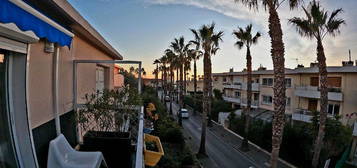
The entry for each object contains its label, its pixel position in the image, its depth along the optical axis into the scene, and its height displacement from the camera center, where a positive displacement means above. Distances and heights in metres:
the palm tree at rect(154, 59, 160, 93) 65.79 +5.61
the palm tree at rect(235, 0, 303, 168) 10.86 +0.87
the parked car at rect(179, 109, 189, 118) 36.17 -5.59
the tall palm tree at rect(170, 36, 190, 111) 37.88 +5.98
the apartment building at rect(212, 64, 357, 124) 20.66 -1.20
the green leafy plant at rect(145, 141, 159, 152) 6.46 -2.02
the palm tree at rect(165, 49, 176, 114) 42.35 +4.89
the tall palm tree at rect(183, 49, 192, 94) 36.97 +3.67
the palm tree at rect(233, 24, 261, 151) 21.14 +3.77
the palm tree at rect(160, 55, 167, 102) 54.55 +3.60
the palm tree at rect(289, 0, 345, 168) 13.71 +3.49
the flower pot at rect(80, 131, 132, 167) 4.62 -1.48
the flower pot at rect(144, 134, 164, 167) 5.63 -2.04
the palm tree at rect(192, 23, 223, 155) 20.36 +3.61
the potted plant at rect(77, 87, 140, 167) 4.64 -1.09
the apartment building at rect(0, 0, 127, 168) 2.52 +0.03
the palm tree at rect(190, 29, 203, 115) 22.09 +3.95
